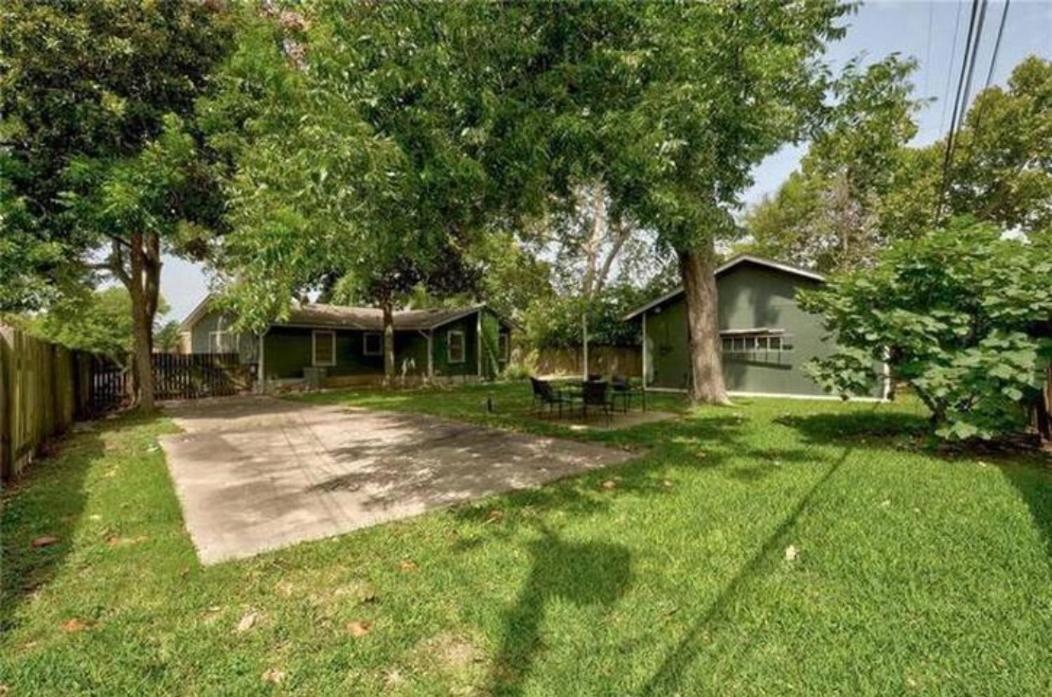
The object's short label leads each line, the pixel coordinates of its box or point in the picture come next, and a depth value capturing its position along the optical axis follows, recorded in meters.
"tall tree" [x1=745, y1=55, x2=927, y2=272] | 11.05
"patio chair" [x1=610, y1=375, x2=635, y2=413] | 11.59
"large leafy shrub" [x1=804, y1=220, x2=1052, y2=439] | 6.51
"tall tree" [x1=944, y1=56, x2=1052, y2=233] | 22.70
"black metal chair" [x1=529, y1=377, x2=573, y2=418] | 11.04
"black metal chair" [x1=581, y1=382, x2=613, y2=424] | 10.60
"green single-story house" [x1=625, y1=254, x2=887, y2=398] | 15.91
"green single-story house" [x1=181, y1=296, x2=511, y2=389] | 20.45
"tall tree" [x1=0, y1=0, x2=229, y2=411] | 10.07
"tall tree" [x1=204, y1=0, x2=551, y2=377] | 4.25
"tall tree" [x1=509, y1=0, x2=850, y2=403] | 4.92
